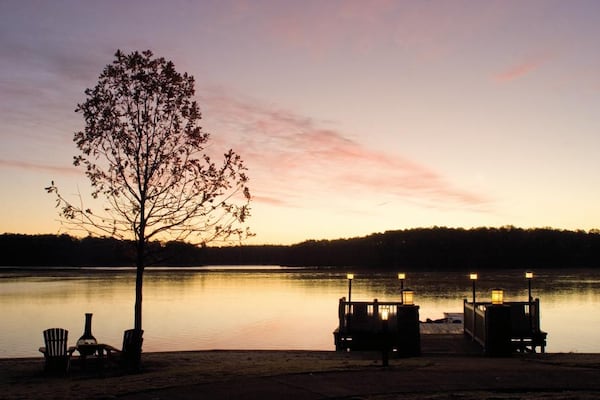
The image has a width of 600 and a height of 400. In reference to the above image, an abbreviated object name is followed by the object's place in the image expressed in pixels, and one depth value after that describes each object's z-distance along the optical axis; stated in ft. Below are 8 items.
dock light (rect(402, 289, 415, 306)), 63.52
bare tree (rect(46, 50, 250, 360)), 61.57
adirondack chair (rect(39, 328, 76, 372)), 53.36
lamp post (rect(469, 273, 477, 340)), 73.97
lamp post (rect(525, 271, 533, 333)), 86.93
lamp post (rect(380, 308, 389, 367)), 50.75
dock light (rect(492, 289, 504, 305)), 63.31
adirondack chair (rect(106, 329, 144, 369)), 54.54
